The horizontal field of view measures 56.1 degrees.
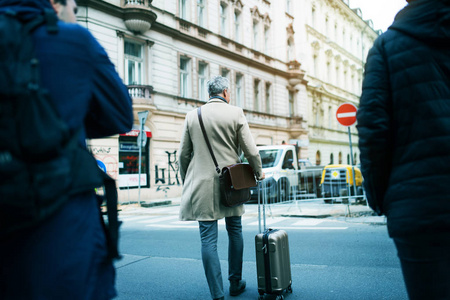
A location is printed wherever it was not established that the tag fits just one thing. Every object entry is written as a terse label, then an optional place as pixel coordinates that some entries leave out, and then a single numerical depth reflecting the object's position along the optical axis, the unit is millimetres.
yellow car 12000
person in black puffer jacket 1687
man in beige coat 3764
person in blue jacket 1318
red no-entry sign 10820
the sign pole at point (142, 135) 15055
